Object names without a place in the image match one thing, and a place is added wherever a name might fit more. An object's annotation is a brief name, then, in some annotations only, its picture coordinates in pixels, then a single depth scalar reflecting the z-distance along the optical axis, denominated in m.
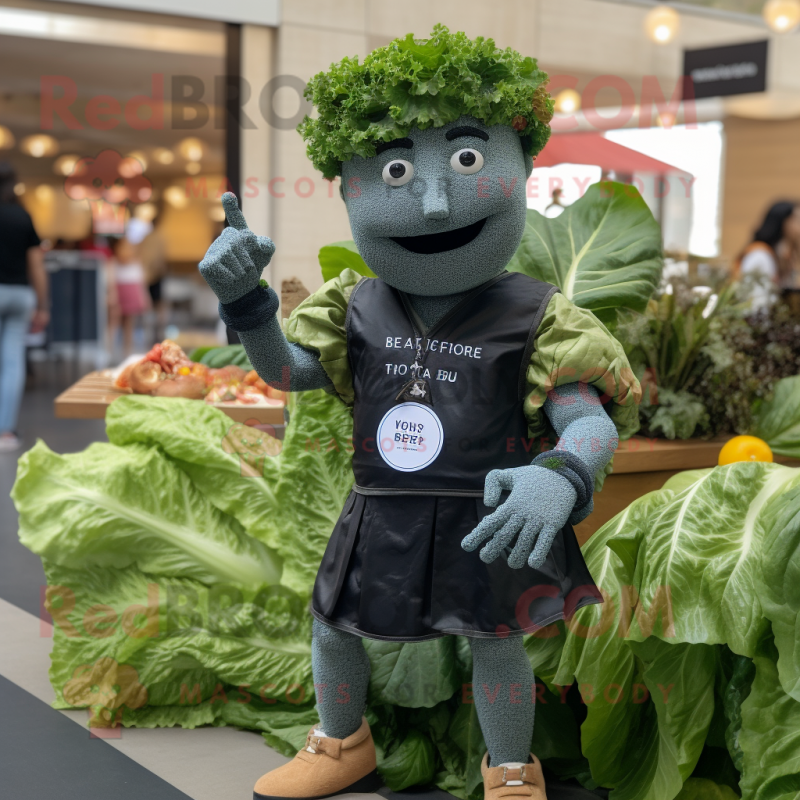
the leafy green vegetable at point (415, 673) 2.11
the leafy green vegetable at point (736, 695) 1.88
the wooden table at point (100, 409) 2.97
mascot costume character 1.76
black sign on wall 7.95
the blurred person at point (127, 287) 11.53
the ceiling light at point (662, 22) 7.51
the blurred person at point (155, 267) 13.98
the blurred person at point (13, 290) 5.93
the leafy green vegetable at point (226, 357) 3.46
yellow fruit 2.39
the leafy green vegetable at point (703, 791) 1.94
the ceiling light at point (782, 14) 6.79
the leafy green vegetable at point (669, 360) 2.54
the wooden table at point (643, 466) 2.44
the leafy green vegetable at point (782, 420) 2.60
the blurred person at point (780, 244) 6.02
